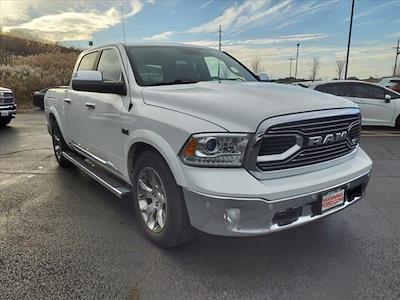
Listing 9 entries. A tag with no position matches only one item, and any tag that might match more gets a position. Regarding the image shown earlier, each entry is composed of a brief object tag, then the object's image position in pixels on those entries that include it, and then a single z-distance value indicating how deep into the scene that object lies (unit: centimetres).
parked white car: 1111
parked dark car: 2077
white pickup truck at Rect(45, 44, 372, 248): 268
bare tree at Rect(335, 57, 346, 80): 6798
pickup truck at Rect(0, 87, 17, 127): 1215
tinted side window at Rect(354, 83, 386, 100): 1120
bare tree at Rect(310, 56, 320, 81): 8338
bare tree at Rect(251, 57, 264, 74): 6802
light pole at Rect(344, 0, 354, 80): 2795
